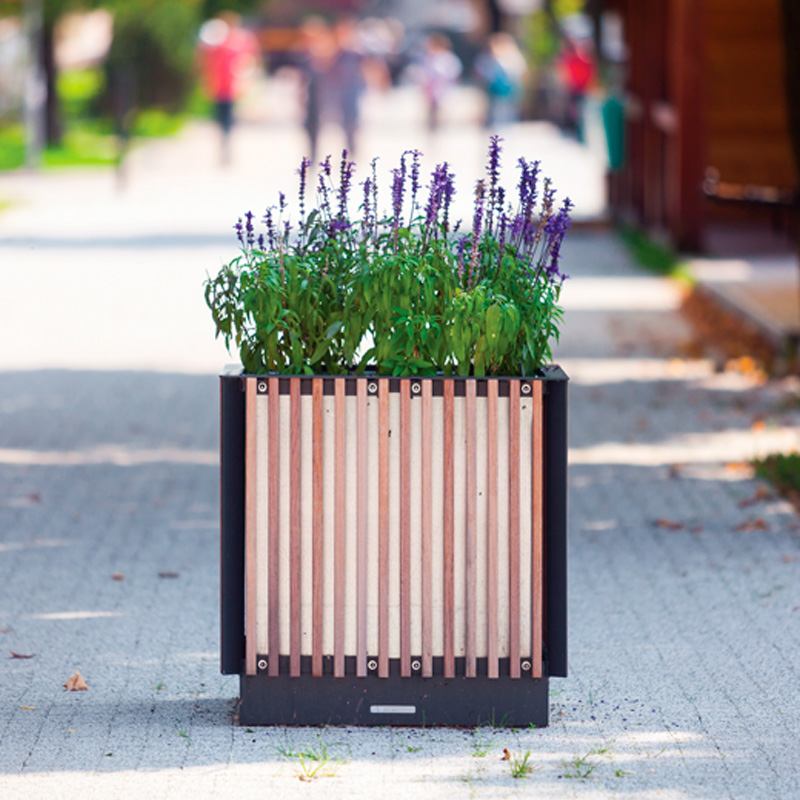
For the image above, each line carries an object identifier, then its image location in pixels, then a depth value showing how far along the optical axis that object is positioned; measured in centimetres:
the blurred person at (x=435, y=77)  6248
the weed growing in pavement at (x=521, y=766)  772
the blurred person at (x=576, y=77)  6479
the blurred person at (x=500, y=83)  6202
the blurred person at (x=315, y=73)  4551
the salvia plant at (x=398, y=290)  833
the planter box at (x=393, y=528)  809
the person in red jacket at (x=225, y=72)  5229
